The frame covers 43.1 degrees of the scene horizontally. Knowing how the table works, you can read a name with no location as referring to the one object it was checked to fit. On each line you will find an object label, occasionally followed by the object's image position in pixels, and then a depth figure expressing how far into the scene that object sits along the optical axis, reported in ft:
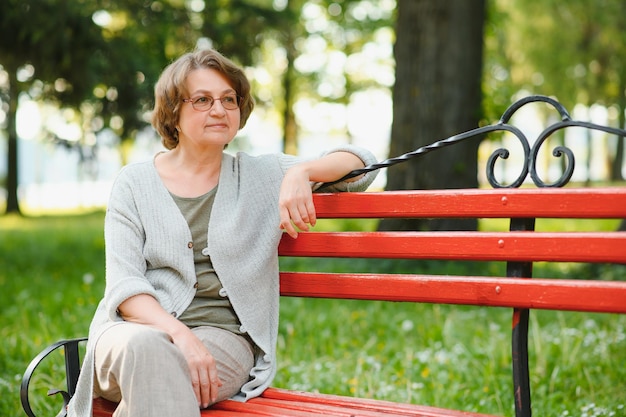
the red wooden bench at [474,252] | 7.64
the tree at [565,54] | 61.24
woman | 8.62
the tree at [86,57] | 24.67
